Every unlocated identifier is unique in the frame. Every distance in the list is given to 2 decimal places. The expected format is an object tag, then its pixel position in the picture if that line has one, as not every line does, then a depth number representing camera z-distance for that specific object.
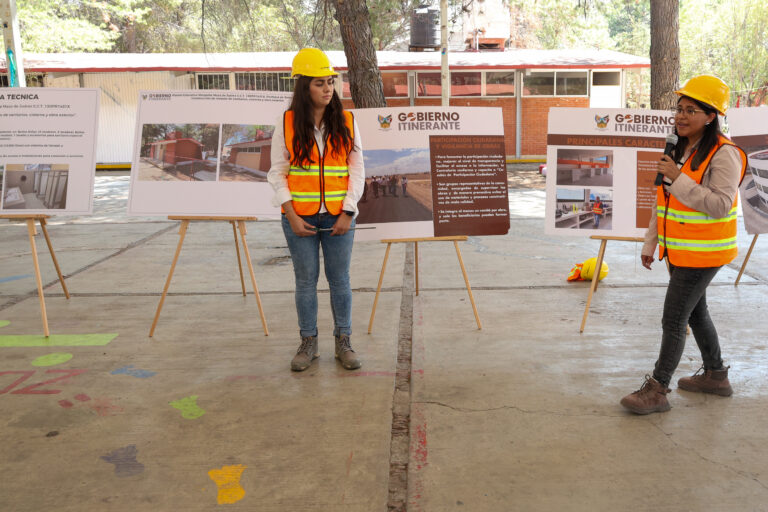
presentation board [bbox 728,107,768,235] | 5.49
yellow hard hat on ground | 6.04
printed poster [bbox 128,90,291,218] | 4.85
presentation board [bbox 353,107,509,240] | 4.78
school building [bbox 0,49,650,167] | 20.27
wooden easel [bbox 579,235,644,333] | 4.59
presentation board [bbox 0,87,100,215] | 5.04
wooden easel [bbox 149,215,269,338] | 4.66
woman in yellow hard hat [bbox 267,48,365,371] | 3.80
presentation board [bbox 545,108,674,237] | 4.71
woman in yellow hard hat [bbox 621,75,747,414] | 3.12
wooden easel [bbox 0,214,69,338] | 4.71
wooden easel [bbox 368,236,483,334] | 4.73
